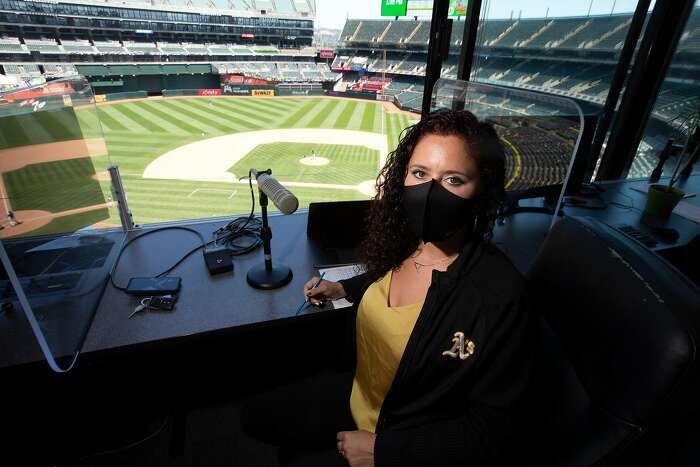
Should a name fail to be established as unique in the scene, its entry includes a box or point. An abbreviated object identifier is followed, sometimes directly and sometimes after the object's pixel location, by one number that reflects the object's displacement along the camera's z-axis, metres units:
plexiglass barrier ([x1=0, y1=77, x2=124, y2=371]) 1.07
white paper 1.60
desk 1.22
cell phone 1.43
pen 1.39
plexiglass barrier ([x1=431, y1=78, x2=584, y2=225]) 2.01
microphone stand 1.49
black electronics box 1.61
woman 0.82
